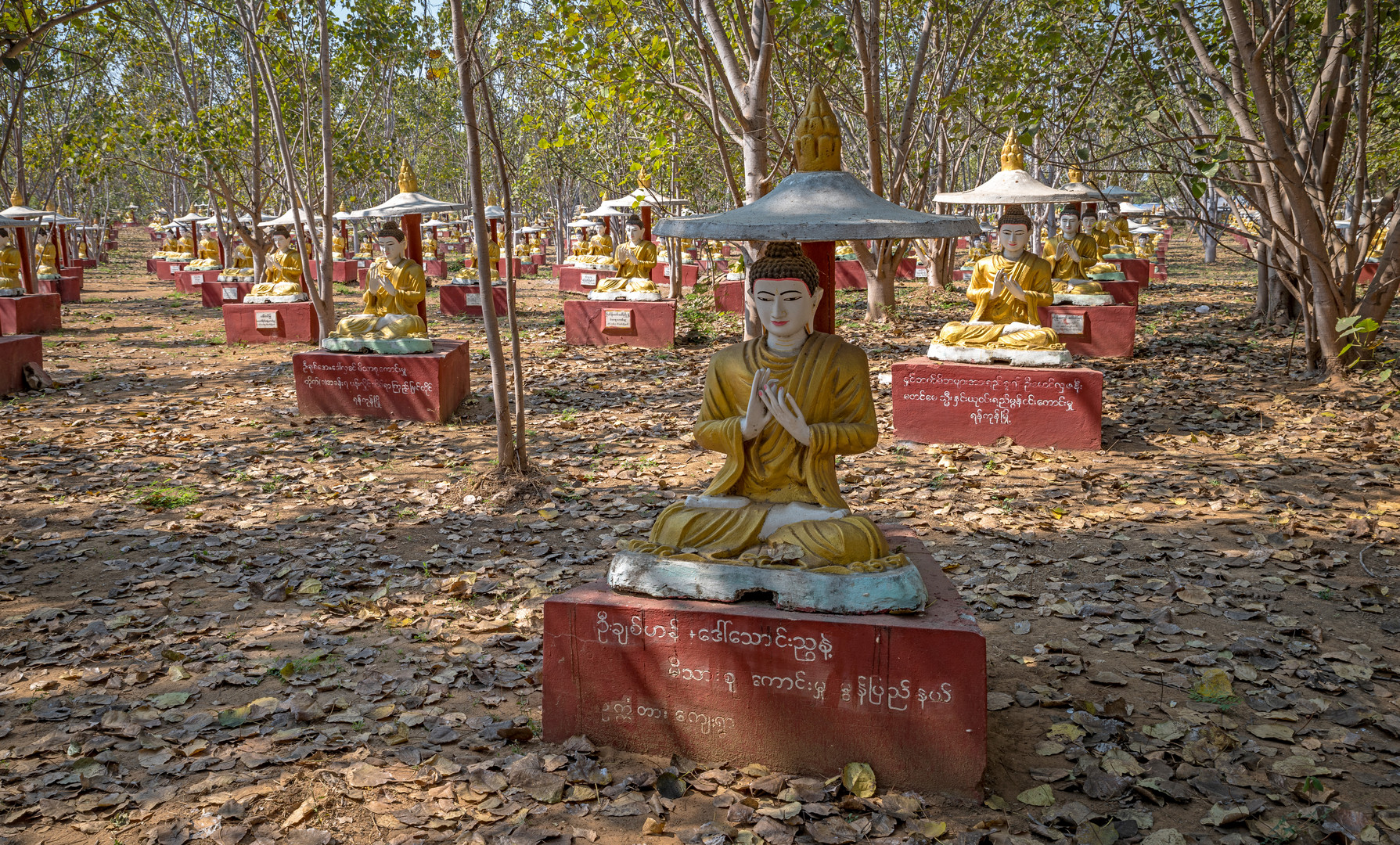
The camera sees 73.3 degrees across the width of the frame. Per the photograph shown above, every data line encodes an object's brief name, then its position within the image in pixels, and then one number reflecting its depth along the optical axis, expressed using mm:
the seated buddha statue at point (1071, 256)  13008
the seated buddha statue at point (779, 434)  3814
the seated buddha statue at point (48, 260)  20391
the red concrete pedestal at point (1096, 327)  12219
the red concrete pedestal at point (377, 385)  9328
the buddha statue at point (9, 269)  15281
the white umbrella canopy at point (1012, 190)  9078
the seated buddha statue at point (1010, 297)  8273
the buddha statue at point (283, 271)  15141
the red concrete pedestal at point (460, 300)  18344
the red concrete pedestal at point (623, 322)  13812
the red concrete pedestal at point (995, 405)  7906
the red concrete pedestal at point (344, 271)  25000
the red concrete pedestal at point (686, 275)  22828
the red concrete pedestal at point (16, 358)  10531
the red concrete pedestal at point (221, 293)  19578
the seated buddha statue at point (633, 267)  14359
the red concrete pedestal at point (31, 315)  14867
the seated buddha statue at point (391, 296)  9672
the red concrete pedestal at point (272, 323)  14750
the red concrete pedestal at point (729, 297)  17142
